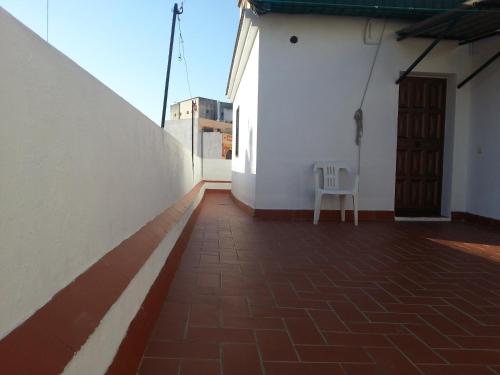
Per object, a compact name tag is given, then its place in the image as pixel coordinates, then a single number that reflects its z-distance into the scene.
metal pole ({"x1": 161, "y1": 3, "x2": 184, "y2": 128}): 5.21
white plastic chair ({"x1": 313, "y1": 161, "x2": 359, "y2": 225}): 5.91
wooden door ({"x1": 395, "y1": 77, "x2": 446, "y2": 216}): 6.65
